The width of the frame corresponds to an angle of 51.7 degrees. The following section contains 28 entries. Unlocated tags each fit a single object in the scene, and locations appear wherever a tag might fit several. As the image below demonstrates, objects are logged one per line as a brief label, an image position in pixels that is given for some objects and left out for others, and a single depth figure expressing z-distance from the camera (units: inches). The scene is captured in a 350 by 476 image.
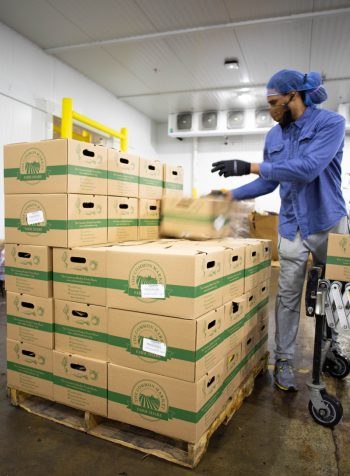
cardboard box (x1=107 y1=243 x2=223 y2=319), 55.2
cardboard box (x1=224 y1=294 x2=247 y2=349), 68.3
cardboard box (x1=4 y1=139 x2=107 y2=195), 66.7
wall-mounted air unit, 295.4
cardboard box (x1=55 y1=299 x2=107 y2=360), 64.6
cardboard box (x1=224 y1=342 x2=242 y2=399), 68.1
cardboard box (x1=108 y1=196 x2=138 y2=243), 78.0
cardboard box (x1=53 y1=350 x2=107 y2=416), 64.1
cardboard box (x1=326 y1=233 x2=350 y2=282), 68.7
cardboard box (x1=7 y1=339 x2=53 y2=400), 70.4
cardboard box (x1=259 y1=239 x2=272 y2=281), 91.8
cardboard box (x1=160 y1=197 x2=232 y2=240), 82.2
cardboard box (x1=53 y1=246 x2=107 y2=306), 64.3
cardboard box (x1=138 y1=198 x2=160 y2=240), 88.6
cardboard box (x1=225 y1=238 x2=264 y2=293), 78.9
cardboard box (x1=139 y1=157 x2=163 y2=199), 87.4
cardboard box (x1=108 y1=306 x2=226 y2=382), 55.6
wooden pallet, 56.9
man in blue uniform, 76.7
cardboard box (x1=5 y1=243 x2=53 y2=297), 69.9
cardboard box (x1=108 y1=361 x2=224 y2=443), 55.9
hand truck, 66.5
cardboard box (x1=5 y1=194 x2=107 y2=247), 67.1
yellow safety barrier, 112.6
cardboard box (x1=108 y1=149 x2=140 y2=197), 77.0
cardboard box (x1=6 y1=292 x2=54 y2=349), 70.0
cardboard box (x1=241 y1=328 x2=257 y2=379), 77.9
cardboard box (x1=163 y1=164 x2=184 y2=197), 96.2
